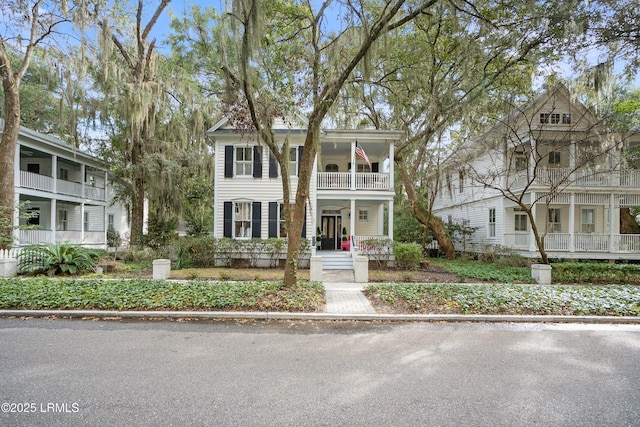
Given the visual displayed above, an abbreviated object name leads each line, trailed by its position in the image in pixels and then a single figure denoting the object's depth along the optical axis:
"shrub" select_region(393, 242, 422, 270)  13.34
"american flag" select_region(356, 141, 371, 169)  13.87
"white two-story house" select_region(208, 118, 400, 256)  14.71
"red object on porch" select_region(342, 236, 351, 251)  16.37
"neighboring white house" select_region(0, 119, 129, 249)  15.43
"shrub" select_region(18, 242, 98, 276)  10.82
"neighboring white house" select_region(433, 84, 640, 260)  14.04
